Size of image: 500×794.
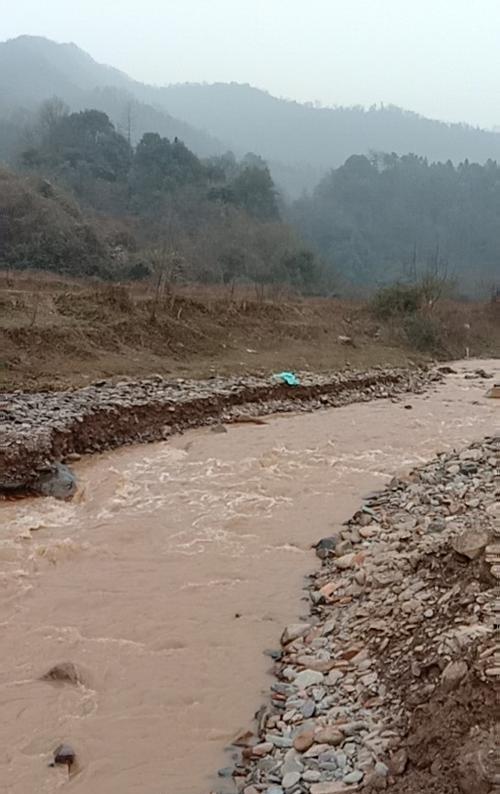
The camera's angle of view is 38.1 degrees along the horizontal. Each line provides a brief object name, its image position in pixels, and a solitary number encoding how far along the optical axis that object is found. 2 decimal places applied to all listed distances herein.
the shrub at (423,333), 25.99
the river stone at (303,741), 3.99
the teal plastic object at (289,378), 16.08
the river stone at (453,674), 3.83
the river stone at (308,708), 4.35
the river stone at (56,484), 8.89
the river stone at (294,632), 5.43
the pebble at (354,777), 3.60
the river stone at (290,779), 3.71
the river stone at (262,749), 4.08
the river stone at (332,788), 3.54
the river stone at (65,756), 4.12
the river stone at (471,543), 5.24
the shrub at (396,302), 27.53
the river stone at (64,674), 4.94
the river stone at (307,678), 4.71
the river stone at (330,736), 3.97
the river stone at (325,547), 7.10
